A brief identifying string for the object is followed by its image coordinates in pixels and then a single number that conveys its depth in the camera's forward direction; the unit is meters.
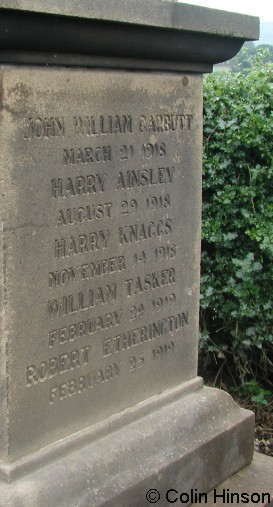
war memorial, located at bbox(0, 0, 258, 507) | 2.48
